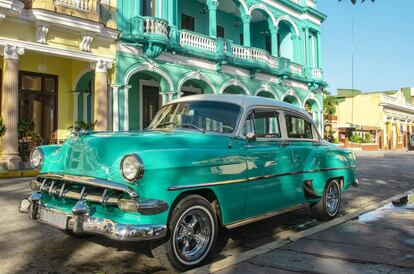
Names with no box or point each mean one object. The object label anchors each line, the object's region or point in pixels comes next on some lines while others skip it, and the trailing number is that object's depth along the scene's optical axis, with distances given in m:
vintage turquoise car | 3.85
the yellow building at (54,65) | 12.99
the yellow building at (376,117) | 49.49
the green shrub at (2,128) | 12.72
